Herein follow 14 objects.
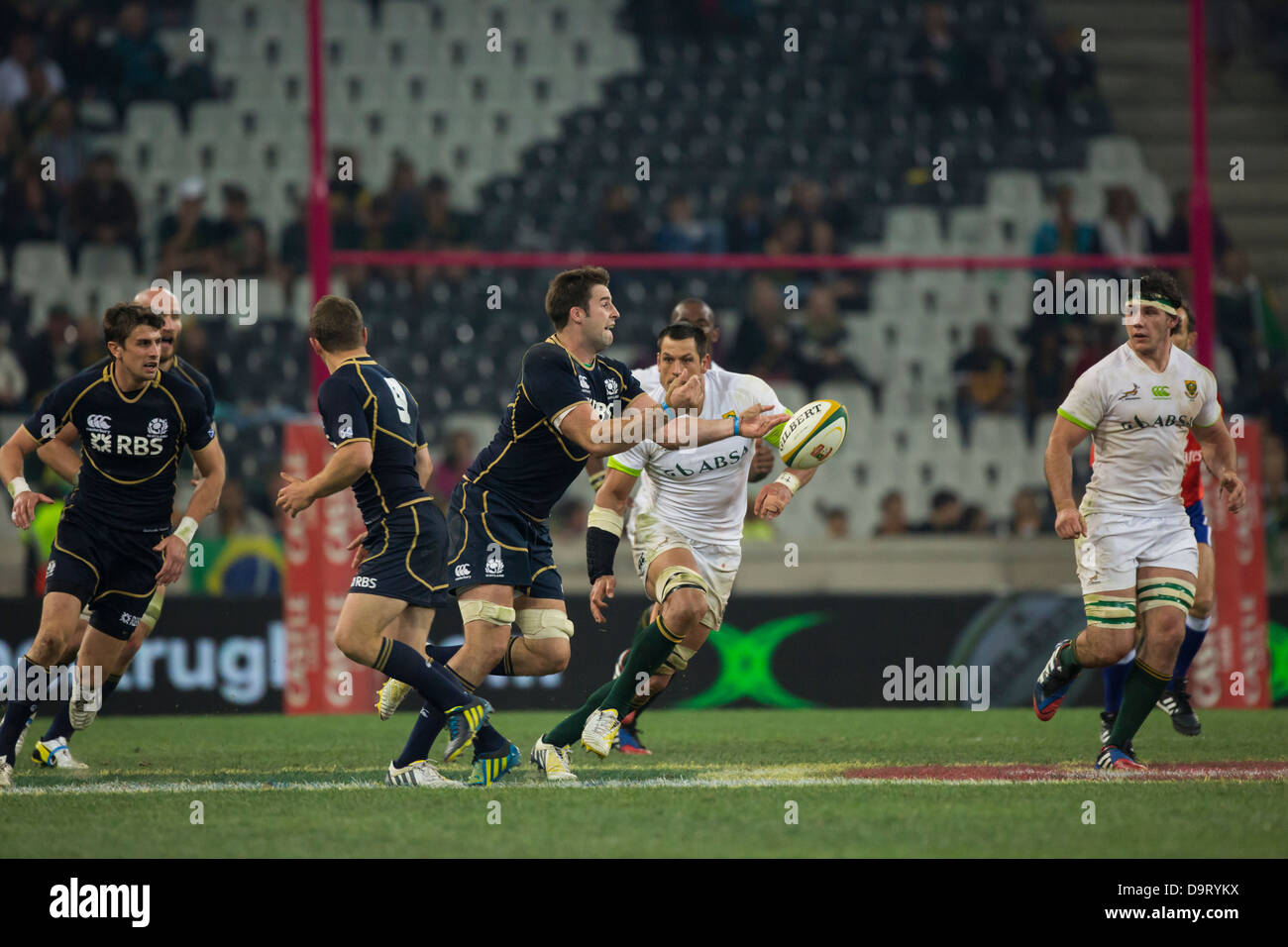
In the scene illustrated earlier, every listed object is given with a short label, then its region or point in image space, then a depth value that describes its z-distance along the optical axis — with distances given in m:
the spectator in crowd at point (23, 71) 15.51
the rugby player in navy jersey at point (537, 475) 6.68
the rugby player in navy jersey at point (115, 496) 7.22
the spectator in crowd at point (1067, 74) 17.03
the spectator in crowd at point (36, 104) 15.29
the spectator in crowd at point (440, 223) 15.30
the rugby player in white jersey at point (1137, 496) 7.16
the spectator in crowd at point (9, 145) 14.97
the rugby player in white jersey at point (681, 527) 7.18
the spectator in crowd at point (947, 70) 16.88
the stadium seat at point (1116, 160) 16.72
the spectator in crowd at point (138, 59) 16.16
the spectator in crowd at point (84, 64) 16.02
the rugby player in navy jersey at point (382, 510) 6.50
